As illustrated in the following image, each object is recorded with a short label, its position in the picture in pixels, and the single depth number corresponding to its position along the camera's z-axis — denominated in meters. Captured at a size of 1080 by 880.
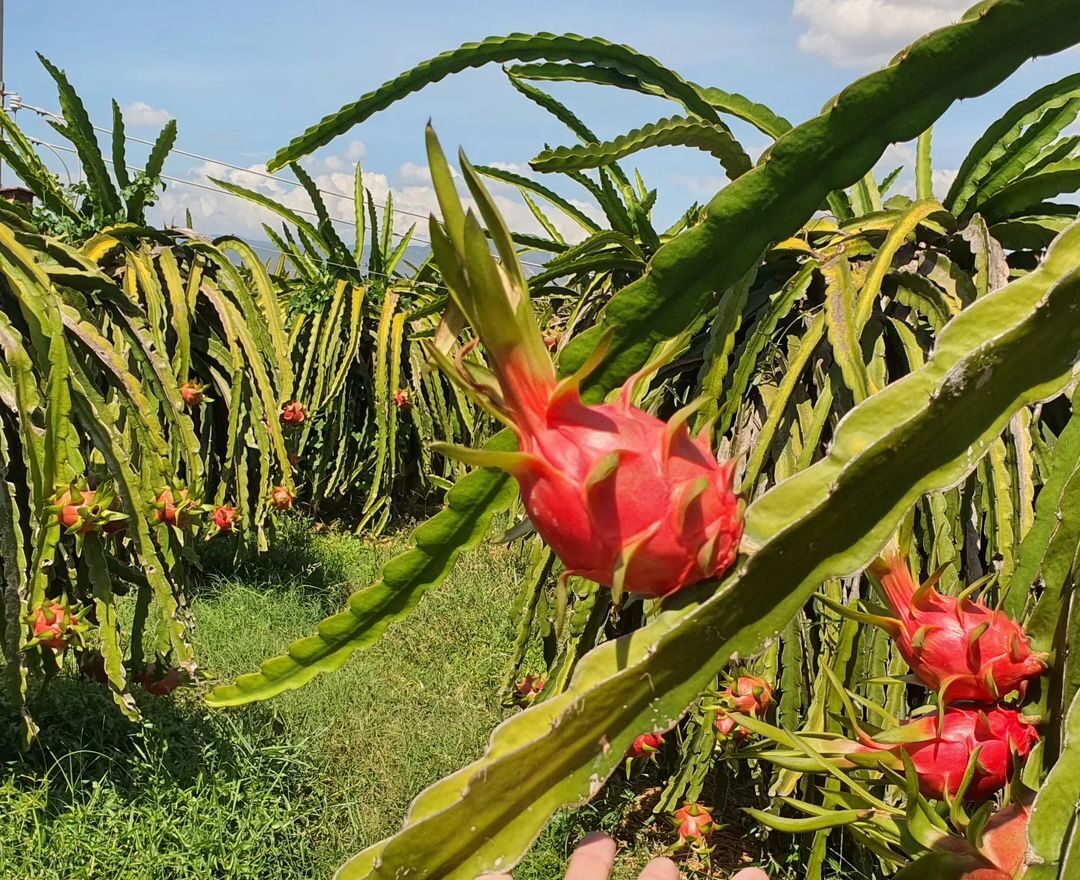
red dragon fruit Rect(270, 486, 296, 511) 3.10
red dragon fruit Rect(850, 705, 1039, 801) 0.60
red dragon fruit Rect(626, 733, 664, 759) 1.82
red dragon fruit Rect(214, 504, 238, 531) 2.83
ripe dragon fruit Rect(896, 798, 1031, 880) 0.54
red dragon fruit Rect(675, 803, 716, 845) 1.78
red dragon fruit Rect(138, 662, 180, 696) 2.16
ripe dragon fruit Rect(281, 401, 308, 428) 3.87
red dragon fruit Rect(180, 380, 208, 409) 2.66
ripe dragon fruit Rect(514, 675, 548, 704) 2.01
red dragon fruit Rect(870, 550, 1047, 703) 0.61
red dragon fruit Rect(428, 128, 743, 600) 0.44
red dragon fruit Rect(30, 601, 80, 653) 1.62
